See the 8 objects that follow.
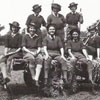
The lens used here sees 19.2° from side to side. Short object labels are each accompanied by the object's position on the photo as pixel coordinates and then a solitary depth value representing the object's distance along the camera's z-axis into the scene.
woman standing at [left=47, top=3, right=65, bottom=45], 10.45
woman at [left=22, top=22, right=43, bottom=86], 8.34
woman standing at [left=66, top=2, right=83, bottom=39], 11.11
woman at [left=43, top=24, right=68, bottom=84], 8.62
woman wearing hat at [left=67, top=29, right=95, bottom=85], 9.16
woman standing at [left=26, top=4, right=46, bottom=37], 10.42
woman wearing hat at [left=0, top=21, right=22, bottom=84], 8.78
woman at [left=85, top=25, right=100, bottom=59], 10.21
